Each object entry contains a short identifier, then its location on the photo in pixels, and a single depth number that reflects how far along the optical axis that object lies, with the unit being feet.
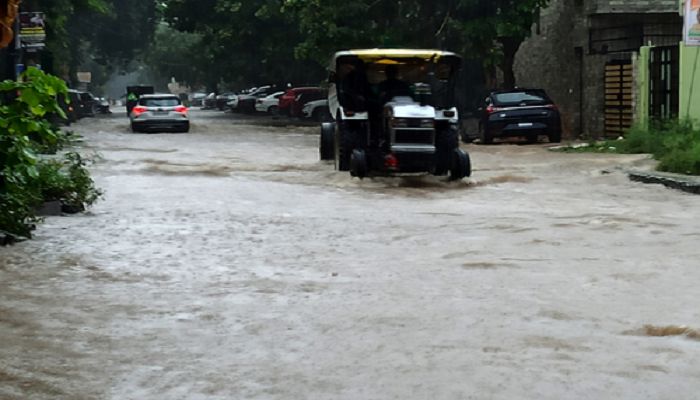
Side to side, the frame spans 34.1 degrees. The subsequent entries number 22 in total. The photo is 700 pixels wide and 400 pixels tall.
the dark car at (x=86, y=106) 190.41
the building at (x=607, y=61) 89.25
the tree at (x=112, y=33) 222.89
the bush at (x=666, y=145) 61.98
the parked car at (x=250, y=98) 210.59
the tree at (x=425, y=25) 109.81
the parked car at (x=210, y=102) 294.46
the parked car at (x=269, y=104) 194.37
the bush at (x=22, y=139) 38.22
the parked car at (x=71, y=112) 153.11
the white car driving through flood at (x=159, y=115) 126.11
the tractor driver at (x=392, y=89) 63.62
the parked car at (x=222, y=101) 255.50
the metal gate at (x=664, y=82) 85.56
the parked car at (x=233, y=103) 223.73
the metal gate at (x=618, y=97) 96.67
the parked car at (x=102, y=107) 243.77
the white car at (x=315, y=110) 165.99
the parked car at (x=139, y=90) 219.30
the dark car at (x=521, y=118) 99.25
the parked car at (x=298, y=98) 172.04
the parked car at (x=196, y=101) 369.79
